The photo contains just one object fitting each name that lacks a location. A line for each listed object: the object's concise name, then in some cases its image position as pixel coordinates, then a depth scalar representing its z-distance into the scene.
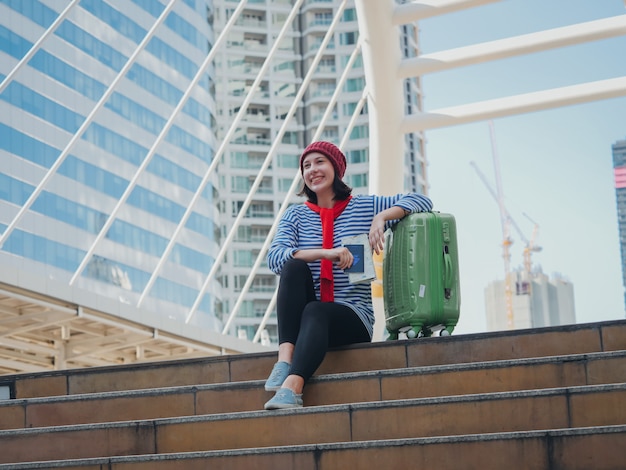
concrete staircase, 3.91
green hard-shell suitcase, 5.68
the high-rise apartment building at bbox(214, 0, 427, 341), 79.25
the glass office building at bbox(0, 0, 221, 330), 46.47
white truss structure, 11.16
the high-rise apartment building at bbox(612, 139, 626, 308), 118.94
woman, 4.86
